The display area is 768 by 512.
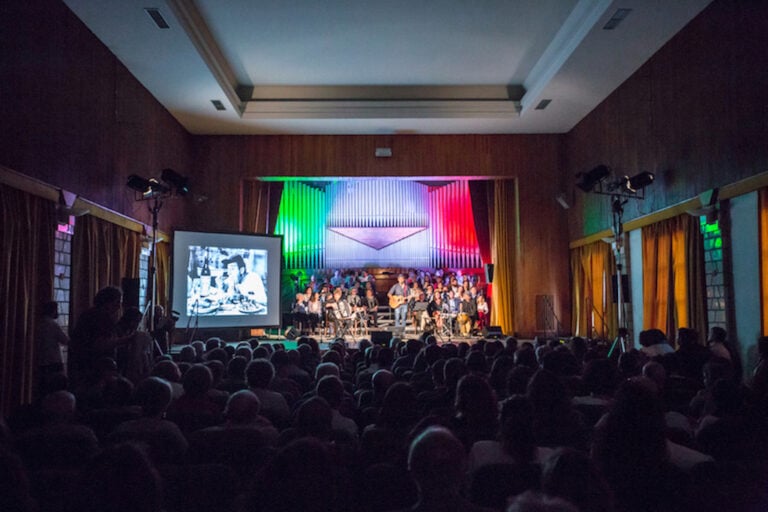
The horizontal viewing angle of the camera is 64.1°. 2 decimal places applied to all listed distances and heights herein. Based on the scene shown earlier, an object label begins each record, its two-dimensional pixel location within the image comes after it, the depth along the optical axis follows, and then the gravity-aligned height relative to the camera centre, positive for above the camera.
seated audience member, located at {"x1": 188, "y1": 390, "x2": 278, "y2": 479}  2.58 -0.63
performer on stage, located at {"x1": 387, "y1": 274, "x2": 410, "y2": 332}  14.32 -0.06
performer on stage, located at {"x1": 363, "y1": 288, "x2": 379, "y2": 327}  14.46 -0.19
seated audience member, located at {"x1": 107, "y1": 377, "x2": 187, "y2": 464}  2.74 -0.60
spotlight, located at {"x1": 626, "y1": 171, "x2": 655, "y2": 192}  8.70 +1.66
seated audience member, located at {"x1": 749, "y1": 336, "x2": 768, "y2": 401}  3.29 -0.52
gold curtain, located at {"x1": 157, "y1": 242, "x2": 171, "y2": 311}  11.04 +0.50
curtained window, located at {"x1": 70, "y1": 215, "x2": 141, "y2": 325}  7.77 +0.57
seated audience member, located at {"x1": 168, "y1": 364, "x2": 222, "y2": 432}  3.33 -0.59
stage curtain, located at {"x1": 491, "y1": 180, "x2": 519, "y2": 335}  13.34 +1.01
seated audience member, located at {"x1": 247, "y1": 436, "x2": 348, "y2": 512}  1.65 -0.50
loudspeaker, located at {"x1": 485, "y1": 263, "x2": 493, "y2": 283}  13.80 +0.56
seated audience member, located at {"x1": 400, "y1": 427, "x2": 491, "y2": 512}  1.79 -0.52
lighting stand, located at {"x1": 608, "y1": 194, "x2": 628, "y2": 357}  8.66 +0.38
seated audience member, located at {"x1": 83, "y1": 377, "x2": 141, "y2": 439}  3.21 -0.62
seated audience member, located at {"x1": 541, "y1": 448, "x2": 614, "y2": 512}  1.55 -0.48
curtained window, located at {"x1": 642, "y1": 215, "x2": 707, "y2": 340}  7.97 +0.27
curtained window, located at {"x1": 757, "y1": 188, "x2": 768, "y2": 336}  6.55 +0.45
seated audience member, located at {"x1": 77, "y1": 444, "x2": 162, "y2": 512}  1.60 -0.49
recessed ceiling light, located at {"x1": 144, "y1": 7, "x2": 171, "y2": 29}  7.51 +3.55
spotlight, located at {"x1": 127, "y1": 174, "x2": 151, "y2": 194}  8.73 +1.67
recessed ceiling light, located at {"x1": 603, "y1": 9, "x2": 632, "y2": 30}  7.75 +3.59
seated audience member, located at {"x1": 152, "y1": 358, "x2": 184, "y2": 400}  4.26 -0.50
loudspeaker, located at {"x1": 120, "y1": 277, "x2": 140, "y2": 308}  8.48 +0.12
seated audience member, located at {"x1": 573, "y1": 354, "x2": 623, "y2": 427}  4.04 -0.58
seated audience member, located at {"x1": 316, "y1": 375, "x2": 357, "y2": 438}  3.30 -0.52
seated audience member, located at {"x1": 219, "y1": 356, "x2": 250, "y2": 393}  4.55 -0.57
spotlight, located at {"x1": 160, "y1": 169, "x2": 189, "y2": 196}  9.66 +1.90
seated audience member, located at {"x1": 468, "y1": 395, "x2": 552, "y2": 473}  2.27 -0.56
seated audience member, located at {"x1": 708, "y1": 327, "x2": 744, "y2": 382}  6.22 -0.54
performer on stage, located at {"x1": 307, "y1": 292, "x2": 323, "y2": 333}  13.28 -0.19
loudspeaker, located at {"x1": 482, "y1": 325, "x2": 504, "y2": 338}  12.00 -0.70
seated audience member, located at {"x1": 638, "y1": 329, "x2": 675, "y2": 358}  6.37 -0.48
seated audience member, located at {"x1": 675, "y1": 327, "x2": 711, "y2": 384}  5.23 -0.56
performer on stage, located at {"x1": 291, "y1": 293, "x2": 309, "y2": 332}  12.69 -0.24
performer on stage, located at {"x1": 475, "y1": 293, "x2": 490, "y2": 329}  14.07 -0.32
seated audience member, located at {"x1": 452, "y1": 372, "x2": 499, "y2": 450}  2.95 -0.55
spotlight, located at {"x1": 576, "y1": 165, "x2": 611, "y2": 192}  9.33 +1.84
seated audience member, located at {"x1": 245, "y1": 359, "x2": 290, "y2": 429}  3.70 -0.56
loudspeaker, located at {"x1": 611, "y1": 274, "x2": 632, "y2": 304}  8.74 +0.09
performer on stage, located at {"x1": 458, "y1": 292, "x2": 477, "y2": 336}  13.42 -0.37
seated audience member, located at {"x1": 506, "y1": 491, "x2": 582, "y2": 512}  1.30 -0.45
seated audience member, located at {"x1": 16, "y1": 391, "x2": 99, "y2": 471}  2.54 -0.61
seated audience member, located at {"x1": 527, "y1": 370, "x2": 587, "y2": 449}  3.00 -0.60
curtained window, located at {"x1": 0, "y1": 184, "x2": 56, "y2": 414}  6.05 +0.19
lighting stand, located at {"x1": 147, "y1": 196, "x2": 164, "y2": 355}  8.36 +0.15
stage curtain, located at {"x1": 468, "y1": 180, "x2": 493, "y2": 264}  14.50 +1.95
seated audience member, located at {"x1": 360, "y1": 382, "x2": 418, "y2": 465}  2.50 -0.59
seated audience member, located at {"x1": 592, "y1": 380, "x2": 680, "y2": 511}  2.08 -0.56
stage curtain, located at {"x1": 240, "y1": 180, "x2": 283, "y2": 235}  13.14 +2.06
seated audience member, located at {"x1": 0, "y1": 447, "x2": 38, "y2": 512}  1.77 -0.54
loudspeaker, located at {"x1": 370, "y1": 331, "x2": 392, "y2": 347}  9.21 -0.60
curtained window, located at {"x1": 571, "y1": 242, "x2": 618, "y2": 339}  10.88 +0.09
